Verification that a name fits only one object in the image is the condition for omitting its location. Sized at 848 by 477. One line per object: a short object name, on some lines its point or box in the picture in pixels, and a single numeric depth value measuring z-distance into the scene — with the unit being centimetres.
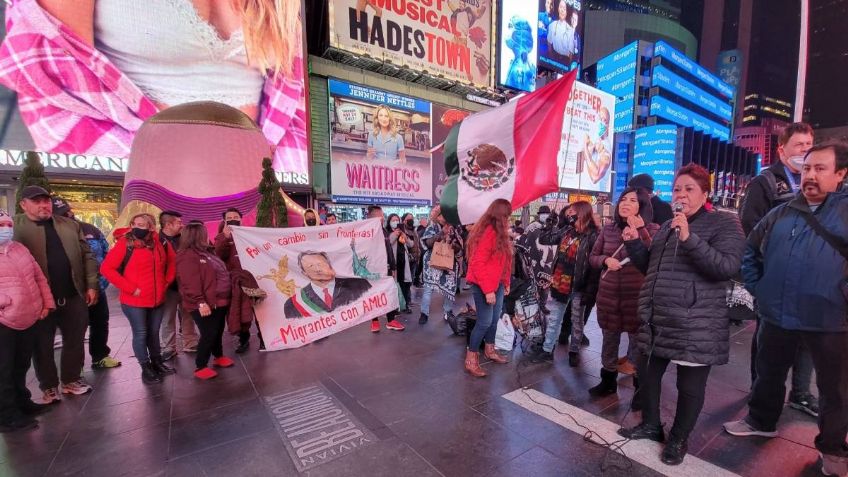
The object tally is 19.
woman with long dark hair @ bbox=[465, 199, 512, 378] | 404
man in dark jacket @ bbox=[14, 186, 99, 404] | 357
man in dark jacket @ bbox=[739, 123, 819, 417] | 307
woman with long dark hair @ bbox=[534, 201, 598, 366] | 434
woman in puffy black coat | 236
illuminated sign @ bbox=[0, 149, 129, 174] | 1139
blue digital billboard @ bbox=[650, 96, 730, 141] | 4166
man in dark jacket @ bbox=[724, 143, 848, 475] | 230
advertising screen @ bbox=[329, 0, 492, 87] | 1805
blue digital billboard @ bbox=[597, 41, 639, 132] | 4197
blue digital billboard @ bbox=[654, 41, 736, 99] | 4169
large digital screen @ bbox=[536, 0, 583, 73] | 2925
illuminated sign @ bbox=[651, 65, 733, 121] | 4197
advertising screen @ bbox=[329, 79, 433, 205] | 1844
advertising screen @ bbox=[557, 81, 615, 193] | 3100
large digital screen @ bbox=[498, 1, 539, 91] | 2377
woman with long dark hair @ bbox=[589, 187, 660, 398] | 358
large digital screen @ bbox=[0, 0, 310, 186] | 1143
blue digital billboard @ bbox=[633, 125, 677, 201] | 3891
